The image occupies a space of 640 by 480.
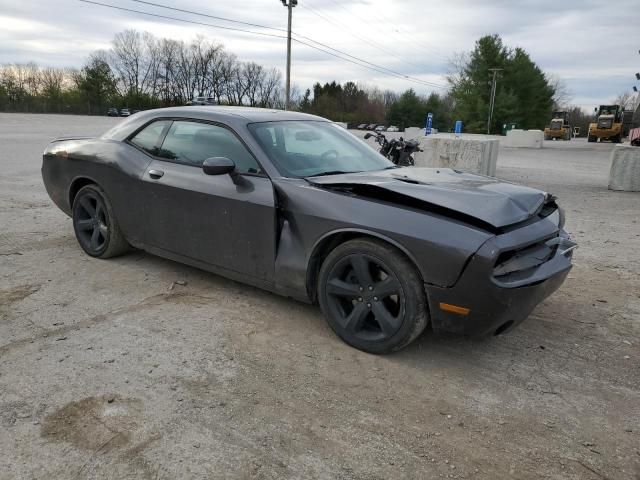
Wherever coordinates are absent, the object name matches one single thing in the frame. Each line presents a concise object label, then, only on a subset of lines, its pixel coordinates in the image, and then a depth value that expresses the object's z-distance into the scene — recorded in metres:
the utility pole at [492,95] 55.09
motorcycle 9.63
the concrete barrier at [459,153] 11.64
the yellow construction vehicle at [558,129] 50.69
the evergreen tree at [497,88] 58.03
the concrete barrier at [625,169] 10.74
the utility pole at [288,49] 36.94
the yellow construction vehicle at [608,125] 42.09
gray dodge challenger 2.80
